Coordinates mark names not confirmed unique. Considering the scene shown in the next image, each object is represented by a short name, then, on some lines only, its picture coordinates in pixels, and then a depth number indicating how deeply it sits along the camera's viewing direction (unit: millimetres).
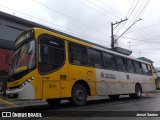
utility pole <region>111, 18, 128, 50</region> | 14448
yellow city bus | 5022
